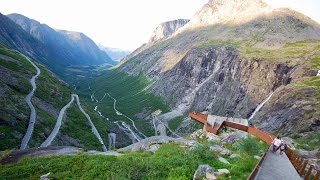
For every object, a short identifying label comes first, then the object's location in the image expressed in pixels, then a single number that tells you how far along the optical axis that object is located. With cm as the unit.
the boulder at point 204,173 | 1296
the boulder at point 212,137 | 2325
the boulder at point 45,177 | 1592
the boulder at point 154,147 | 2005
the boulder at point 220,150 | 1767
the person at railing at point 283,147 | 1865
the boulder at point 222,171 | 1346
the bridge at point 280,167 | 1332
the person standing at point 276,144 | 1876
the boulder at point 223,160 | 1552
